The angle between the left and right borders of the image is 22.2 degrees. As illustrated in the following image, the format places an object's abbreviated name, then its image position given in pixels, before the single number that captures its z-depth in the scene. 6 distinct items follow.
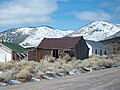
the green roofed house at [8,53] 58.12
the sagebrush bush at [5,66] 32.88
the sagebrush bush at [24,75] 25.52
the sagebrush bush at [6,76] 23.64
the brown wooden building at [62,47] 56.09
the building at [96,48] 74.94
